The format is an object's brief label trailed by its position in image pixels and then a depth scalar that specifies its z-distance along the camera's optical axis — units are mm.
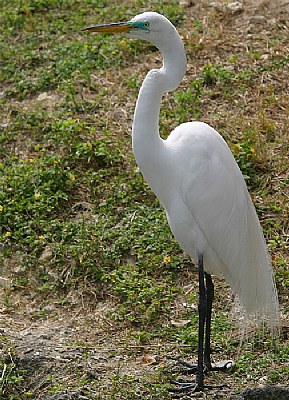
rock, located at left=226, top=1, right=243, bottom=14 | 13453
